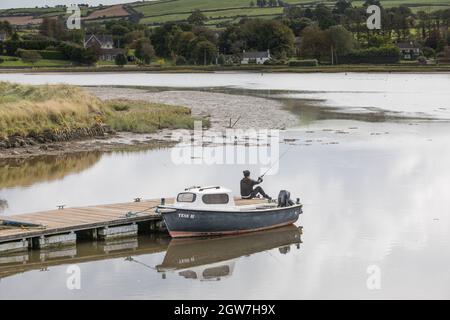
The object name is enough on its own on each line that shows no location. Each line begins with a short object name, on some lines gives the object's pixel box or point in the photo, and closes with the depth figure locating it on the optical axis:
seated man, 28.89
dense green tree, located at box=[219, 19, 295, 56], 183.88
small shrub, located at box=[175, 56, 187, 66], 180.25
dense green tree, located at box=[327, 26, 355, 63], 167.12
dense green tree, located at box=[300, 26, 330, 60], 172.75
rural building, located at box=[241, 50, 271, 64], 179.50
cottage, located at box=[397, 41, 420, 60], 171.00
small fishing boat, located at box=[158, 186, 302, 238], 25.59
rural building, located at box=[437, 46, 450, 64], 161.10
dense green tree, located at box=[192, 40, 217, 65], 171.88
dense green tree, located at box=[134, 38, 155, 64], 177.88
